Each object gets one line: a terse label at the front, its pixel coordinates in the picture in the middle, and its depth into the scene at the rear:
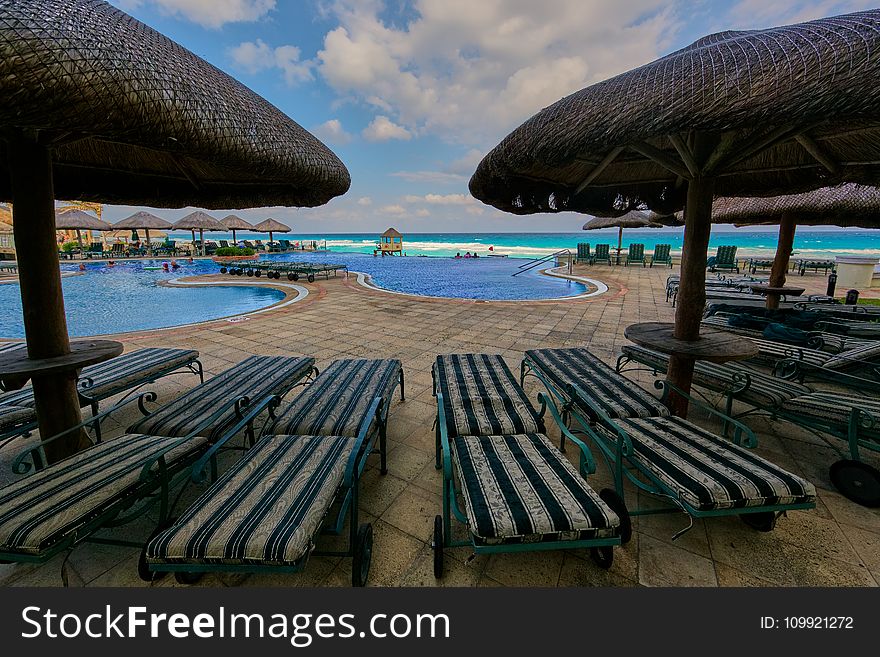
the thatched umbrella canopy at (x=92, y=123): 1.34
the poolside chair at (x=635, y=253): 21.17
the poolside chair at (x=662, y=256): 21.33
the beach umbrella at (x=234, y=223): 27.98
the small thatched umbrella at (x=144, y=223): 27.38
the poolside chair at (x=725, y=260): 18.44
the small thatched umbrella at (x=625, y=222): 17.73
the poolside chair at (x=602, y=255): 22.06
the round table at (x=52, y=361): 2.23
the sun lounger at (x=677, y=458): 1.86
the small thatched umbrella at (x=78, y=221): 23.25
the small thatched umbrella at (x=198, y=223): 27.22
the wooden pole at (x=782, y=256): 7.00
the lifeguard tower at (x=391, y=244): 39.06
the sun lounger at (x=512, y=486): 1.63
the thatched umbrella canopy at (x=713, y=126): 1.76
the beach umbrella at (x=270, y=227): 28.64
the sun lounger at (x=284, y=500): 1.50
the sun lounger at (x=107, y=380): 2.75
